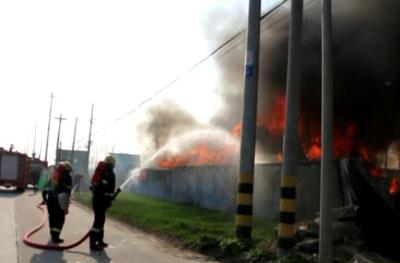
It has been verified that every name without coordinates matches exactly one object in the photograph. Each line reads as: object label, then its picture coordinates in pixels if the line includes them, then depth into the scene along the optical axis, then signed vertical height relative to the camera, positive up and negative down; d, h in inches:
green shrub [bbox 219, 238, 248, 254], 425.7 -33.9
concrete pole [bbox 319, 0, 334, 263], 337.7 +35.9
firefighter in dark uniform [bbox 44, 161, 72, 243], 470.9 -7.3
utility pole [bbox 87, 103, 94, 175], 2459.8 +227.1
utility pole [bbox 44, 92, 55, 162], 3109.0 +235.3
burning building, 943.7 +196.7
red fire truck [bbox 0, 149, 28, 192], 1485.0 +40.0
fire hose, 414.3 -39.5
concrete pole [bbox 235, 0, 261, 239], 483.5 +78.4
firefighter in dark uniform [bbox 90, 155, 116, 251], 430.0 -0.5
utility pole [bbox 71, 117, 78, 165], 2384.1 +161.3
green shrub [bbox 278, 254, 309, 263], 356.5 -34.3
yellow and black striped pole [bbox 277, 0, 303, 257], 396.8 +51.0
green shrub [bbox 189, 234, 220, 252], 453.7 -34.9
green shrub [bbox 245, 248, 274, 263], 388.5 -36.7
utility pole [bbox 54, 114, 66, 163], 2612.2 +234.9
